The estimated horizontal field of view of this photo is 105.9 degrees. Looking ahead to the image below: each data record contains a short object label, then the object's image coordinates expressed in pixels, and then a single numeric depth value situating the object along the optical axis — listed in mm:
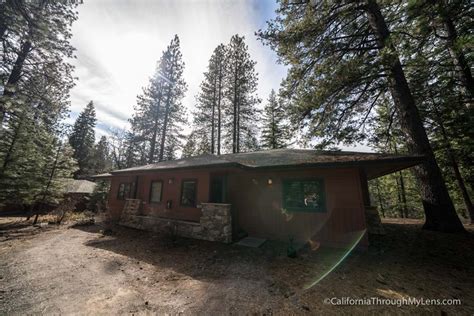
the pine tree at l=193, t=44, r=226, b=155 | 17562
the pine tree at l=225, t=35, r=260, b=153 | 16859
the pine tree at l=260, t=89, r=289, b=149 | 20312
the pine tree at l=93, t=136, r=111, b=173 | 30906
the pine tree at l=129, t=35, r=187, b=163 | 18609
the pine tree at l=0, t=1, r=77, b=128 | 6789
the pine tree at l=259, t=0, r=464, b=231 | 6719
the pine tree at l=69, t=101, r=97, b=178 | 28902
